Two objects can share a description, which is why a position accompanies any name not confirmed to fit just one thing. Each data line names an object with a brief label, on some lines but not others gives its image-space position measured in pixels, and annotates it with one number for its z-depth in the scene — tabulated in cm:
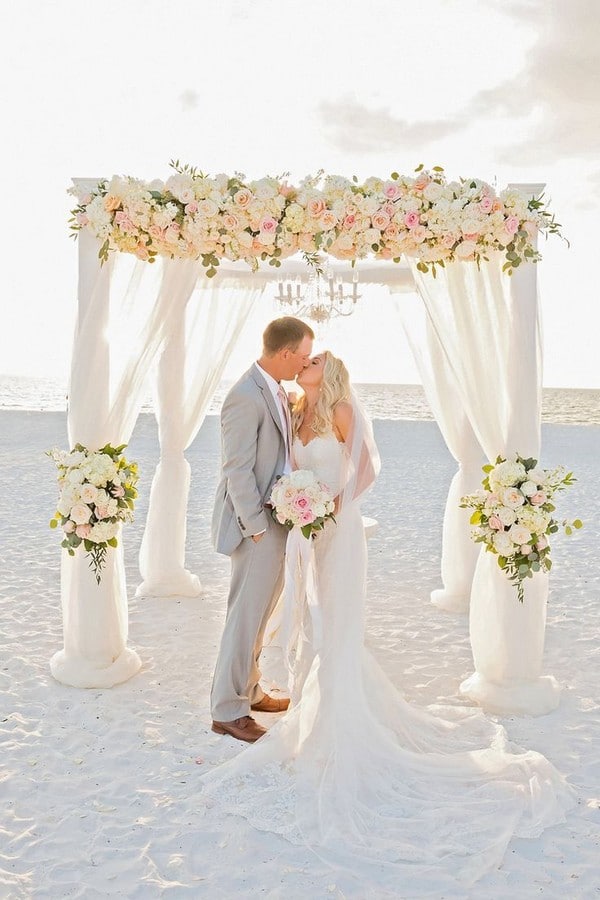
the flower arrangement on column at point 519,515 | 411
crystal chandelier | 662
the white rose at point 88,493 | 427
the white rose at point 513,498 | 411
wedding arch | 408
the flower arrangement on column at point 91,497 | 430
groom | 380
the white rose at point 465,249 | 408
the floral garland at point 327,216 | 405
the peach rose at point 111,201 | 416
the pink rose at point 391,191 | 407
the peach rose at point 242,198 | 405
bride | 295
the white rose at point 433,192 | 407
